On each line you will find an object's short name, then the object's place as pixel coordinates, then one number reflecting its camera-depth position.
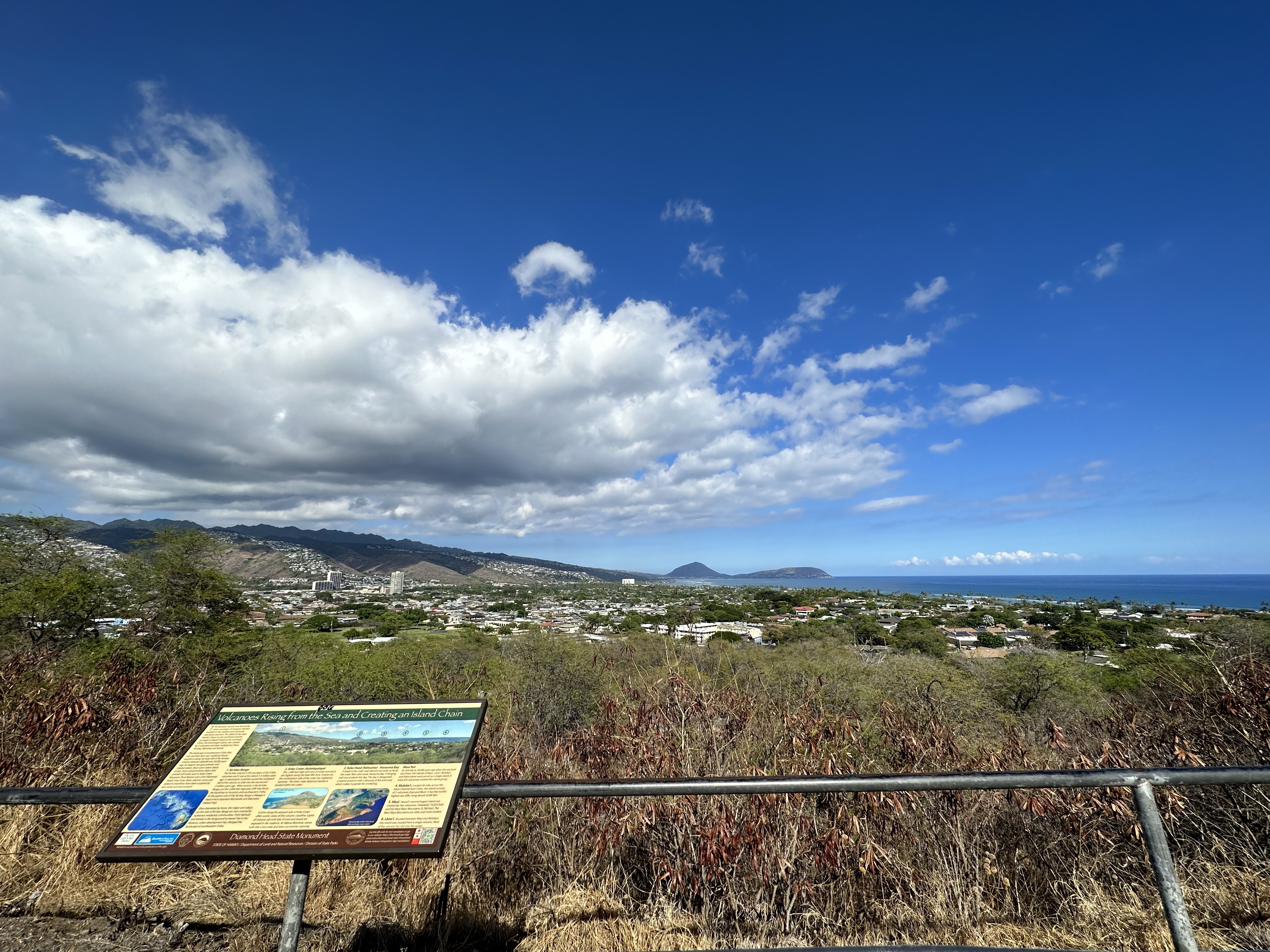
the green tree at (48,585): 20.77
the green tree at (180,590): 23.20
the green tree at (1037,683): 24.61
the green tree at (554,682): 25.27
